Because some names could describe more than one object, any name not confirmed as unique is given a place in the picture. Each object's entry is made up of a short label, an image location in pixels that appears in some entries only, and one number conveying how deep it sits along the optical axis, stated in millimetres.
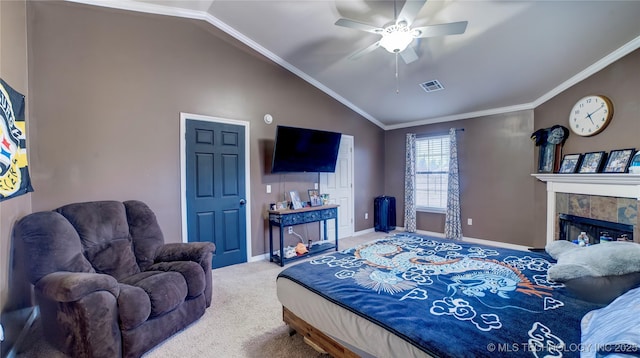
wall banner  1849
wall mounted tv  4027
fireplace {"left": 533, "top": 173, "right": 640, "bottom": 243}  3002
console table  3967
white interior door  5223
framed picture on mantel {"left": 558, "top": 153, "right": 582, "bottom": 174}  3664
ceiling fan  2350
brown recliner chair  1766
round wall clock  3320
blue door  3541
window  5496
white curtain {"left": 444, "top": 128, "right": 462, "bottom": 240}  5172
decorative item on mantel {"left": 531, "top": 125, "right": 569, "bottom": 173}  3902
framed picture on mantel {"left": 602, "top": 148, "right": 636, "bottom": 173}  3058
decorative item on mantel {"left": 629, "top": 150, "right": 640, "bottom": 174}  2876
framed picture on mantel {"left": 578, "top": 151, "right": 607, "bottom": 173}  3355
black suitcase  5977
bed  1224
